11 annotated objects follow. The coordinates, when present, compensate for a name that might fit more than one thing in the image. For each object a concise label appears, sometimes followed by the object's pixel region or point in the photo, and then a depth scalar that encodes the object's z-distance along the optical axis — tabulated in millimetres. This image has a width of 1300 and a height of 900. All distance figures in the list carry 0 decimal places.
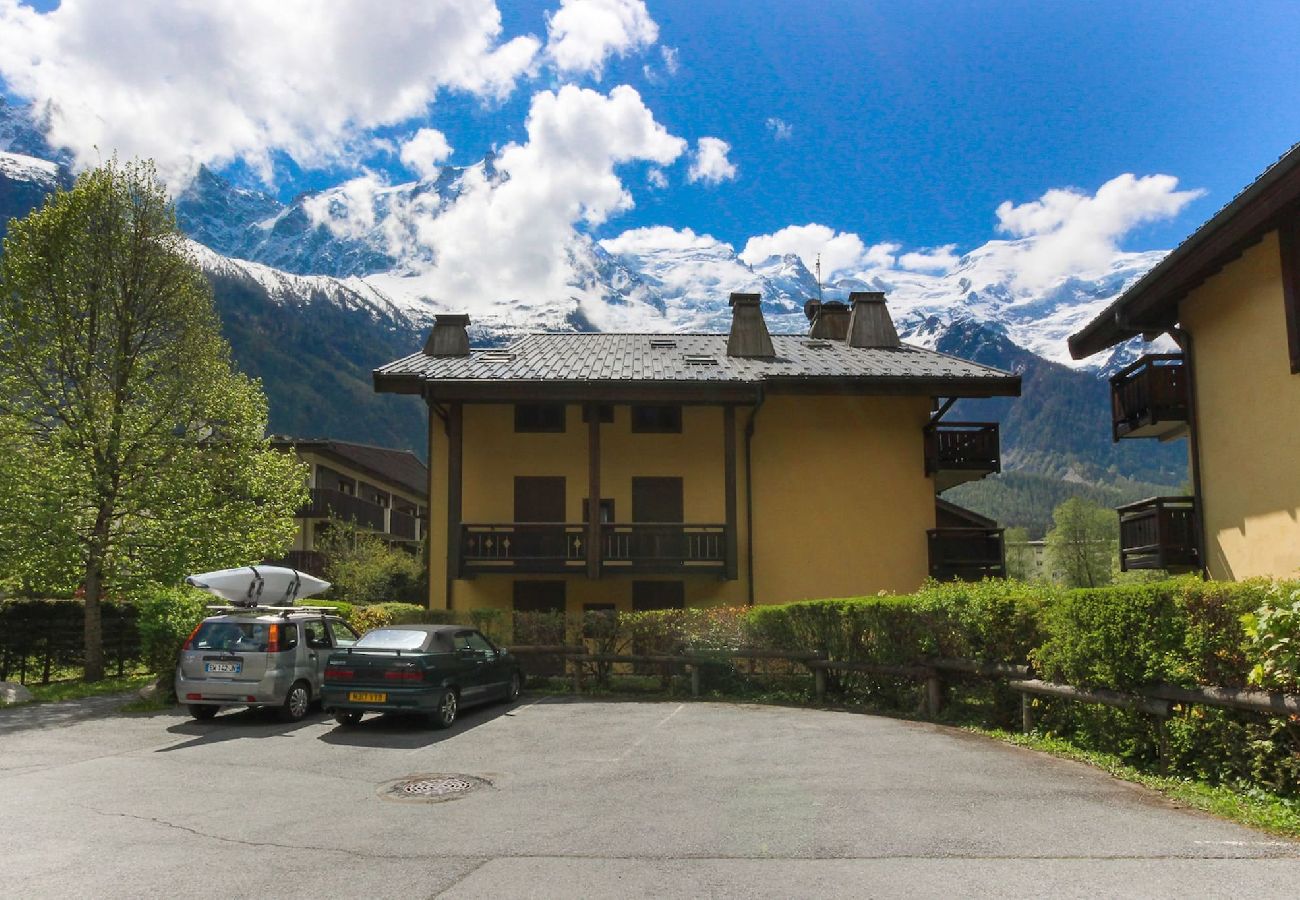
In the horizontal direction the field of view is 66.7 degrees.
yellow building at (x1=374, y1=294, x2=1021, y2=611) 25328
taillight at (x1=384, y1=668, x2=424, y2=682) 12961
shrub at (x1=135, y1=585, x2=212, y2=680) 17906
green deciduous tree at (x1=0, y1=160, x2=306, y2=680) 19531
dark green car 12953
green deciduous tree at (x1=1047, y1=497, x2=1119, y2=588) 105812
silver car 13695
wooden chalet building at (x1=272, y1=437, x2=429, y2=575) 42250
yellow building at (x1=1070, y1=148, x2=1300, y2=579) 13477
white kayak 15672
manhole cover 8969
